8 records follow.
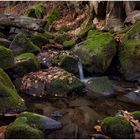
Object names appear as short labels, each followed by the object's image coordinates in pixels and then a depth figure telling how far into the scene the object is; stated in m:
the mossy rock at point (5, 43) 8.01
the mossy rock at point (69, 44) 8.95
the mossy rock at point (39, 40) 8.90
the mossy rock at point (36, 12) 13.03
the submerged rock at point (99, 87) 6.35
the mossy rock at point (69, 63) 7.28
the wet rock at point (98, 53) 7.18
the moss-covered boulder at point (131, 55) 7.03
